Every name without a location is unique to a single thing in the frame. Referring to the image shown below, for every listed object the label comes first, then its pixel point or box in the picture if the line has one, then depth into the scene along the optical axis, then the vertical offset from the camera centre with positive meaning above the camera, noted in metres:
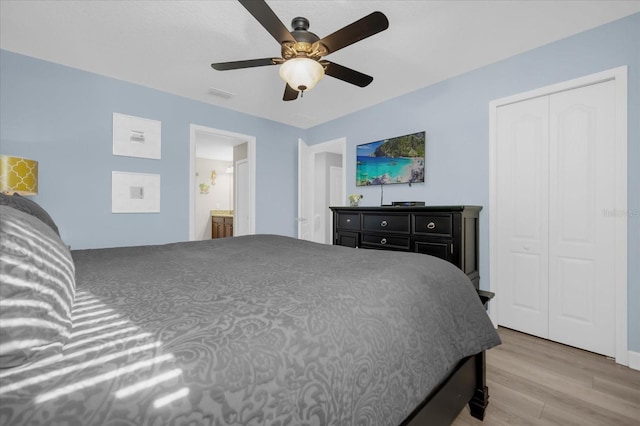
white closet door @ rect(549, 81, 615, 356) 2.22 -0.02
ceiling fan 1.59 +1.09
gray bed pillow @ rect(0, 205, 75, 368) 0.46 -0.16
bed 0.47 -0.28
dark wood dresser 2.55 -0.17
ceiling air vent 3.46 +1.50
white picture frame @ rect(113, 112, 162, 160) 3.22 +0.90
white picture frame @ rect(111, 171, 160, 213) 3.23 +0.24
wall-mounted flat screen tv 3.40 +0.69
